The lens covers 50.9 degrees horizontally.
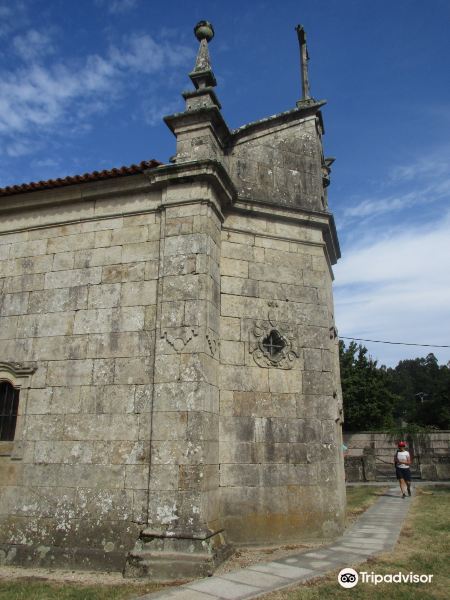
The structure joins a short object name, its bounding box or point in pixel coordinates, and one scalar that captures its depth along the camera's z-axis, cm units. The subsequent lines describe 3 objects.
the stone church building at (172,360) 638
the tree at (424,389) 3966
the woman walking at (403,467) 1270
